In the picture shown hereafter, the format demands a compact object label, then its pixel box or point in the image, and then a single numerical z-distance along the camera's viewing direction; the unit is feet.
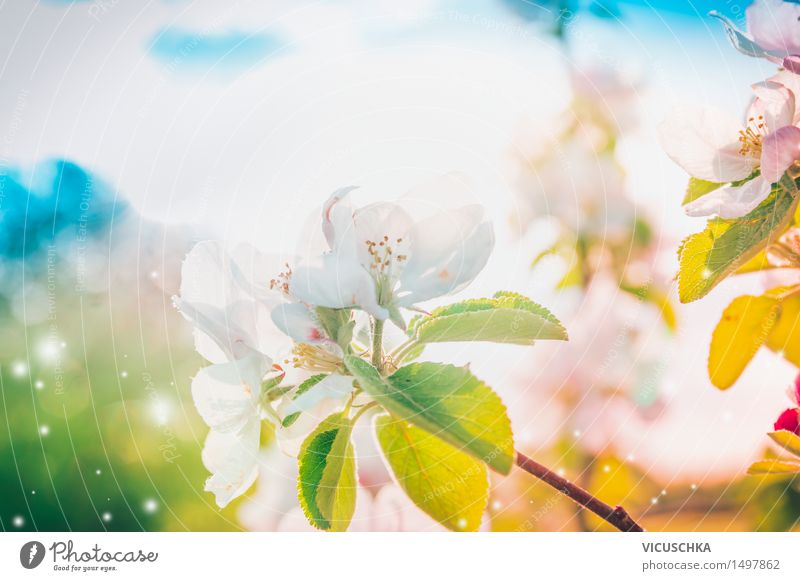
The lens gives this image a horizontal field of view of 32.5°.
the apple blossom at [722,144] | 0.97
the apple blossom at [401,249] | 0.88
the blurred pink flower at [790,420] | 1.00
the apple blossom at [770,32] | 0.97
